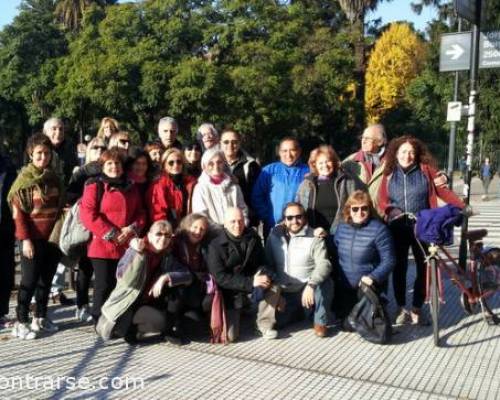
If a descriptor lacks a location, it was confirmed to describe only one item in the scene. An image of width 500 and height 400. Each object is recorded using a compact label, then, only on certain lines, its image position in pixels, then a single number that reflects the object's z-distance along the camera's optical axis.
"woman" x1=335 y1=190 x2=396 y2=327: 5.02
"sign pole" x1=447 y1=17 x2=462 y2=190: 15.57
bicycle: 4.93
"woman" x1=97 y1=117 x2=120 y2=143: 6.29
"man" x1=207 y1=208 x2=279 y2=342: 4.92
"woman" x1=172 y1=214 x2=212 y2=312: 4.96
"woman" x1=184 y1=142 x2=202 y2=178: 5.74
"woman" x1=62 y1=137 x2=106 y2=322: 5.37
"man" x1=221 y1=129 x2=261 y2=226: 5.84
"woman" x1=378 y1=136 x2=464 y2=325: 5.23
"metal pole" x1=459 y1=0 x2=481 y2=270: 6.30
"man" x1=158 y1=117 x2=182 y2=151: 6.01
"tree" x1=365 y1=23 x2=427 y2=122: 41.50
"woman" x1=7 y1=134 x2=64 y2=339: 4.93
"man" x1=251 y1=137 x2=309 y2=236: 5.64
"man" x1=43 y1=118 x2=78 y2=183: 5.69
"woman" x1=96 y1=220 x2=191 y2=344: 4.77
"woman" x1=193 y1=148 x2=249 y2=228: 5.20
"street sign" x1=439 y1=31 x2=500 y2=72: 6.55
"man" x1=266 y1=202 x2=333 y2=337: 5.04
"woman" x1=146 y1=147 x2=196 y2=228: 5.23
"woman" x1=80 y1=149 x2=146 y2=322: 4.87
